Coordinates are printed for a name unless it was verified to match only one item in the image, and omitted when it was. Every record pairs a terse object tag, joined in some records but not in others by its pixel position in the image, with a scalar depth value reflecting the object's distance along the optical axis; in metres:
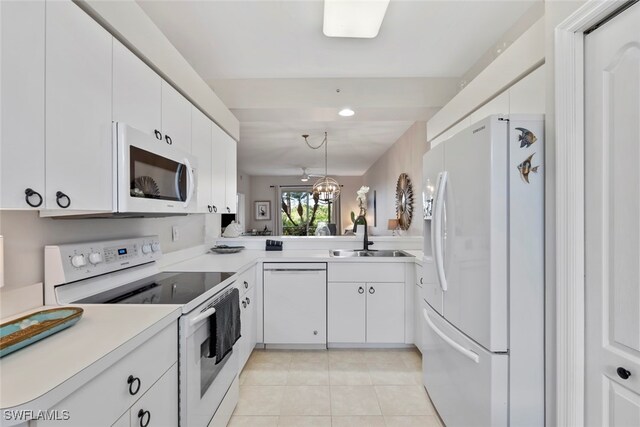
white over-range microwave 1.17
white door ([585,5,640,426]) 0.92
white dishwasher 2.65
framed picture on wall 9.09
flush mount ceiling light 1.60
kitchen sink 3.04
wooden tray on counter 0.81
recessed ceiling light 2.79
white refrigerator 1.23
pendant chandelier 5.93
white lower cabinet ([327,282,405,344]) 2.67
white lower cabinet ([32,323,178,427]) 0.74
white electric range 1.21
